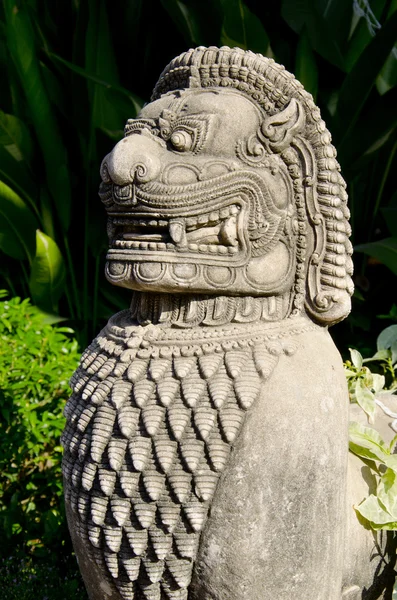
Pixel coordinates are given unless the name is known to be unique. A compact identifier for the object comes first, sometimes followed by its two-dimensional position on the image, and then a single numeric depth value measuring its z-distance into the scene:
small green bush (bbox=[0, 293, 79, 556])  2.51
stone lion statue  1.32
